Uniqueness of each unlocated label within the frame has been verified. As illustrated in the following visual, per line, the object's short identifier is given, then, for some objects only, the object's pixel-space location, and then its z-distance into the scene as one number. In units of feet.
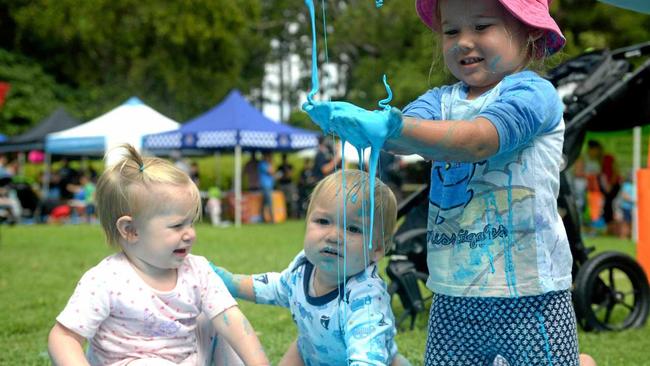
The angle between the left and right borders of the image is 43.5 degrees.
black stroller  14.92
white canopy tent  44.91
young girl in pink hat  7.12
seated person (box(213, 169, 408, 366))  8.11
